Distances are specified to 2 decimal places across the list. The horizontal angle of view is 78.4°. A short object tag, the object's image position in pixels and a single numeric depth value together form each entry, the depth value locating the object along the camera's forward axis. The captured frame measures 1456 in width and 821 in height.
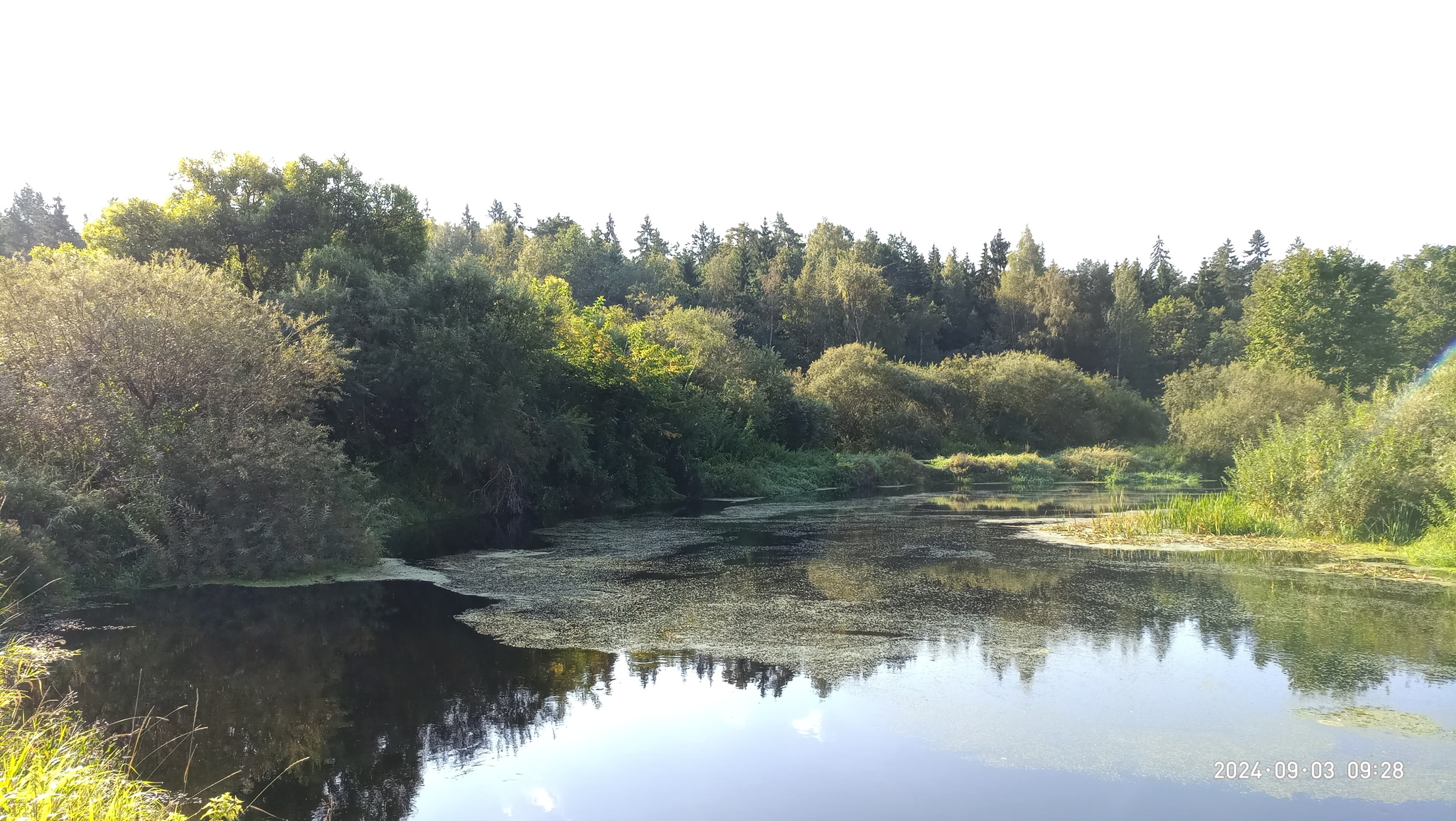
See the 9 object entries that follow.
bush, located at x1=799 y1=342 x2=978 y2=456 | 47.38
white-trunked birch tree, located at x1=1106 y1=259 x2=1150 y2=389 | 71.81
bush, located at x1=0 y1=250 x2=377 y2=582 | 13.50
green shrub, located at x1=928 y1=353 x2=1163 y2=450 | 54.88
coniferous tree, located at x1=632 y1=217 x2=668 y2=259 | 118.94
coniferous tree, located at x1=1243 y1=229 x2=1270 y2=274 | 107.06
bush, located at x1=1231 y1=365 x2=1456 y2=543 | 16.39
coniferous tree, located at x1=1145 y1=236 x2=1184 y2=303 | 86.38
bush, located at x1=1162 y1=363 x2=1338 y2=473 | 41.22
